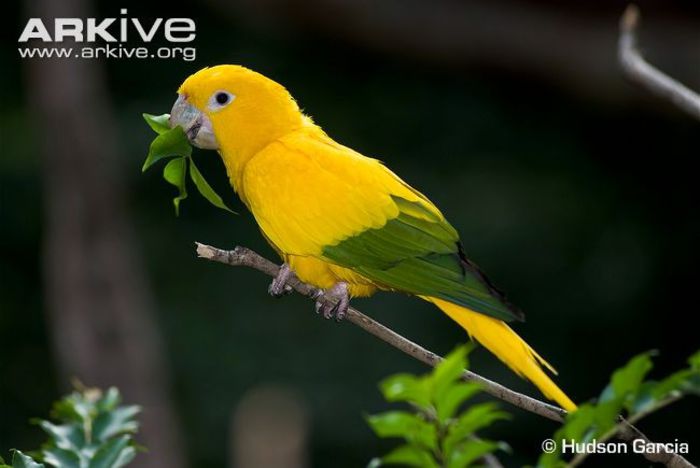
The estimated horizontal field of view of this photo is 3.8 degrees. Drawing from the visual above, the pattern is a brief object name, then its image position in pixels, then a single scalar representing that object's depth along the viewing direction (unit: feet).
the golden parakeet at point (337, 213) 19.08
